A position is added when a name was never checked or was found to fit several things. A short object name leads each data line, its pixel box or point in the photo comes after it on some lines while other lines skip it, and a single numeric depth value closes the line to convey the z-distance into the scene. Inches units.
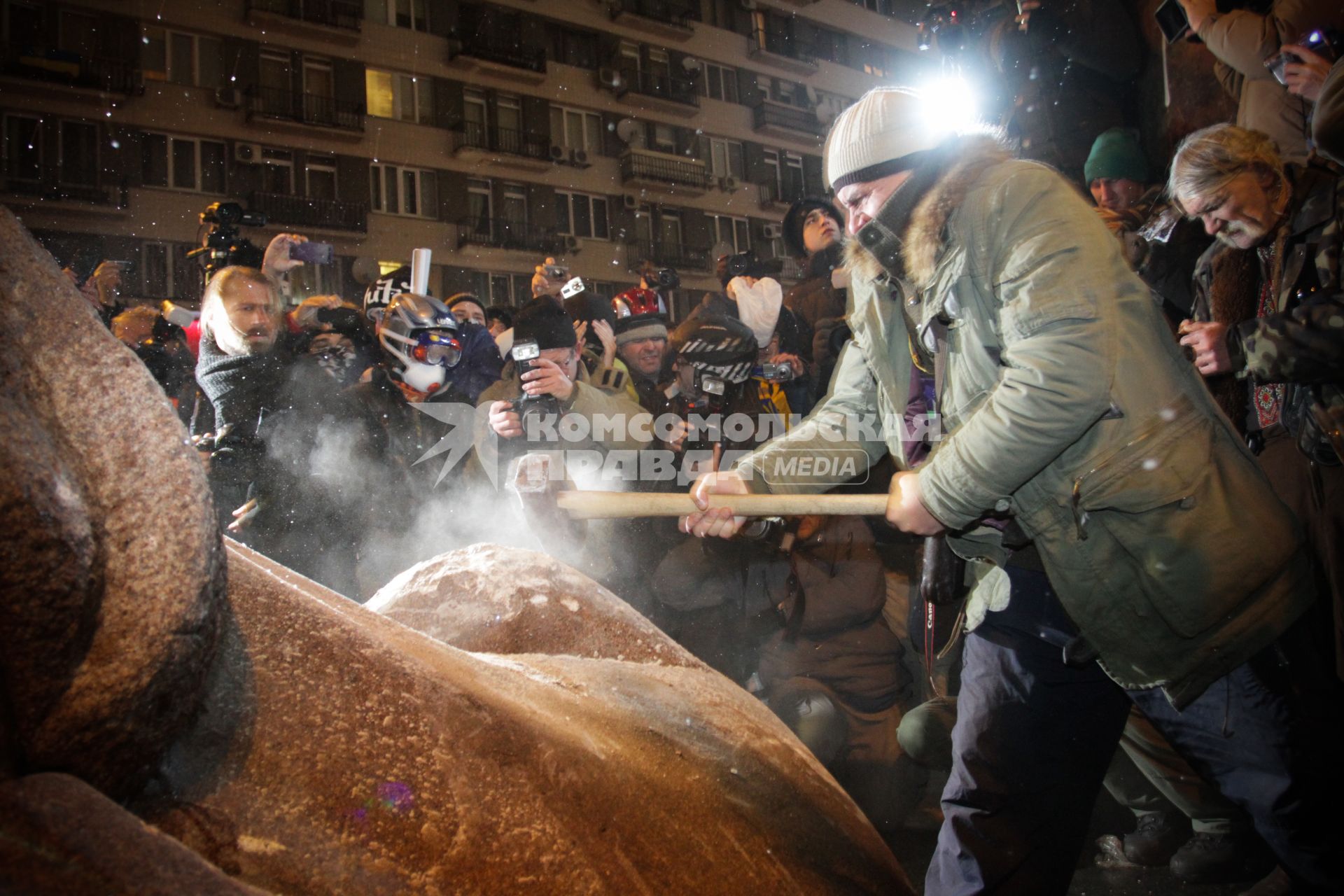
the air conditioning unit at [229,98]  936.3
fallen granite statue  42.5
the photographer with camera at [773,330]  229.6
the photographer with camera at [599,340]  230.1
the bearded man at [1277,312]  108.0
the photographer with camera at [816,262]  267.9
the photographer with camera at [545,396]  181.3
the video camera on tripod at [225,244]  235.9
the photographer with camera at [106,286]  279.9
